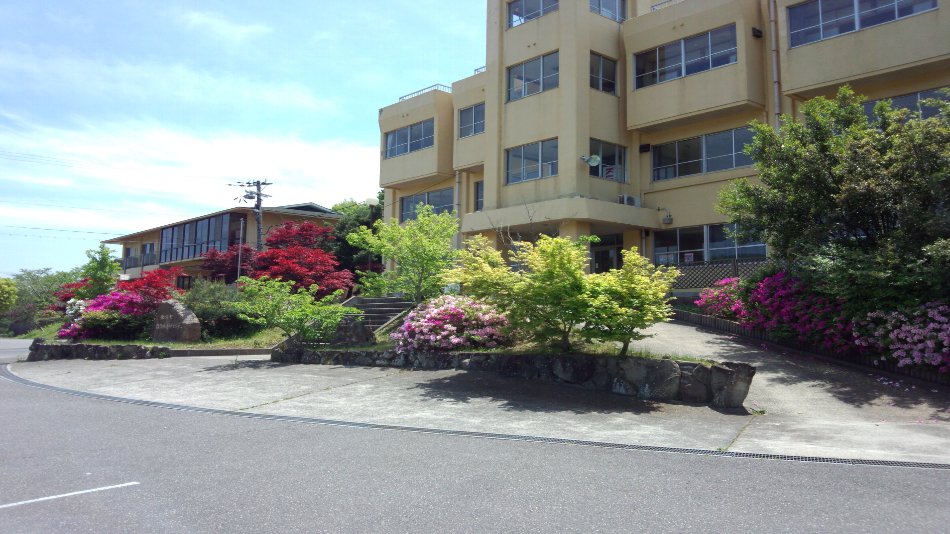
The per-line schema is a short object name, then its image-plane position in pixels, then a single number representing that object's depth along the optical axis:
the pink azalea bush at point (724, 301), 15.82
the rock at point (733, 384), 10.08
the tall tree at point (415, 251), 17.55
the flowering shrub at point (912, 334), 10.76
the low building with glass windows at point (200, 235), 41.91
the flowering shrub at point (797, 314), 12.64
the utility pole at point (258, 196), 37.09
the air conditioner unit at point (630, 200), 23.16
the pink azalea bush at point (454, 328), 14.02
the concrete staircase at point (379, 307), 19.56
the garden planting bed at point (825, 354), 11.20
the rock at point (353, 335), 16.95
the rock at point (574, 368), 11.59
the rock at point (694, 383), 10.41
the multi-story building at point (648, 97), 18.97
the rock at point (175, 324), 20.74
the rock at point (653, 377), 10.73
